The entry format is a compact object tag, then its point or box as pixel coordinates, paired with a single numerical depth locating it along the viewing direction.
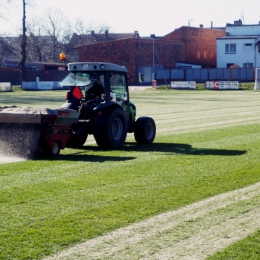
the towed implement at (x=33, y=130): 13.12
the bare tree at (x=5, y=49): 79.06
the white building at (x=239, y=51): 87.19
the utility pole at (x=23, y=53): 78.54
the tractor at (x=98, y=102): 14.64
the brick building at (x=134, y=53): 85.62
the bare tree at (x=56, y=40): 113.75
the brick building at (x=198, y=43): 95.38
